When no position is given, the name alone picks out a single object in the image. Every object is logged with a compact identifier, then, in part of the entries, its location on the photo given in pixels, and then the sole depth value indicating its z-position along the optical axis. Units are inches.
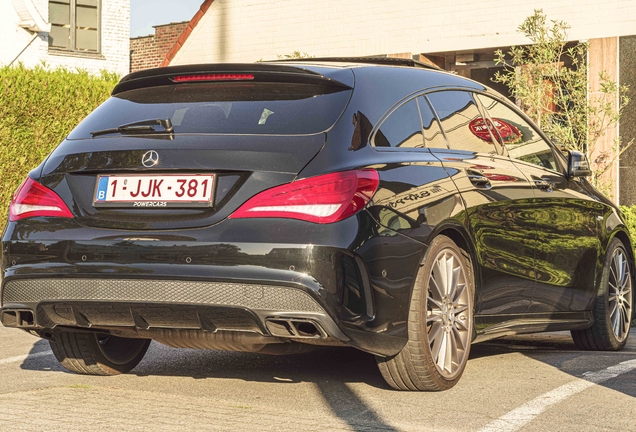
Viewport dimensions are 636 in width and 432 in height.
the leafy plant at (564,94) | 642.8
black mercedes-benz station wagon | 201.9
